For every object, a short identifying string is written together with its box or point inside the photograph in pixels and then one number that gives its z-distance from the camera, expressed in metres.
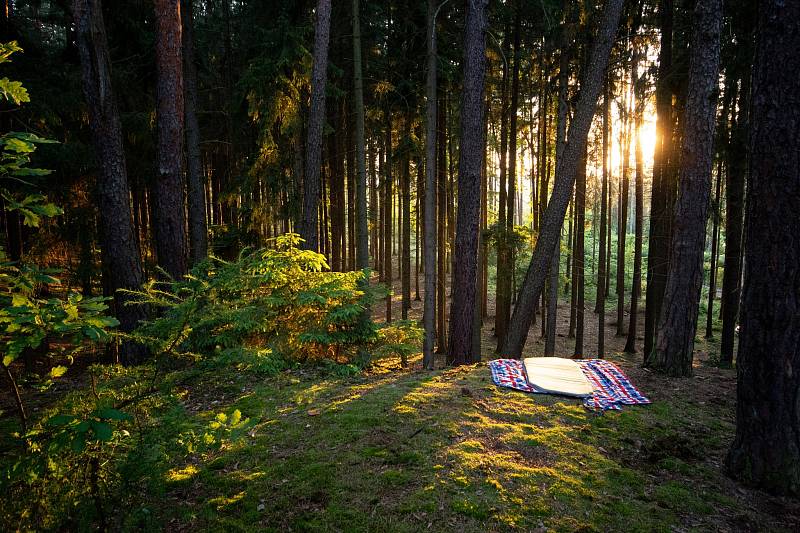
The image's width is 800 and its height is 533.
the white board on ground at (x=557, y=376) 5.71
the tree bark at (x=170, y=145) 7.38
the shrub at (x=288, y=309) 6.28
